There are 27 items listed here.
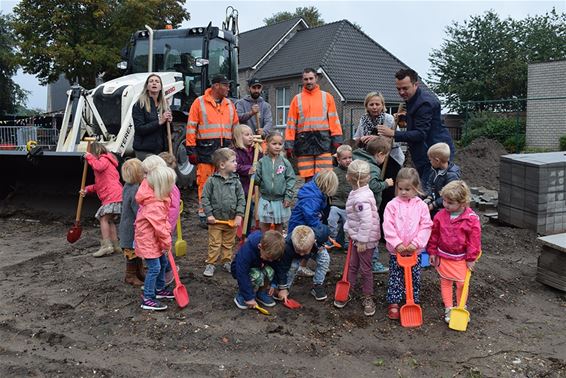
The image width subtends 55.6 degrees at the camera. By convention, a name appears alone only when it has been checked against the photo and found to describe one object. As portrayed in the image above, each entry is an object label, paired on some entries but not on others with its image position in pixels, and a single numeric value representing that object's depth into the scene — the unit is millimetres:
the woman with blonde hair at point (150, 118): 6492
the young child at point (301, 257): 4445
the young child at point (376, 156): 5496
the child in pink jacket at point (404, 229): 4531
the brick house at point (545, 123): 20219
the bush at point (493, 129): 19438
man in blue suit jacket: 5590
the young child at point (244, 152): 6094
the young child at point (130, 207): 5156
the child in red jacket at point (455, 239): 4500
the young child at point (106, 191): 6375
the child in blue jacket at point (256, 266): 4422
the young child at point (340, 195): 5902
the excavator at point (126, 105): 8258
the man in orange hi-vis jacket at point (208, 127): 6375
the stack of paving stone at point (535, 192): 7438
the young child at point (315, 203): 4867
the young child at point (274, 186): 5449
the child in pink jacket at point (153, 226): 4629
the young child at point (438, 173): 5156
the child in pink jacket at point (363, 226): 4672
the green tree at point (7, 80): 34219
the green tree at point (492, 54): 30031
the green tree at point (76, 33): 23391
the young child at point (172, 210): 5176
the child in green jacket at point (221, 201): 5336
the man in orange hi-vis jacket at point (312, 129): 6168
